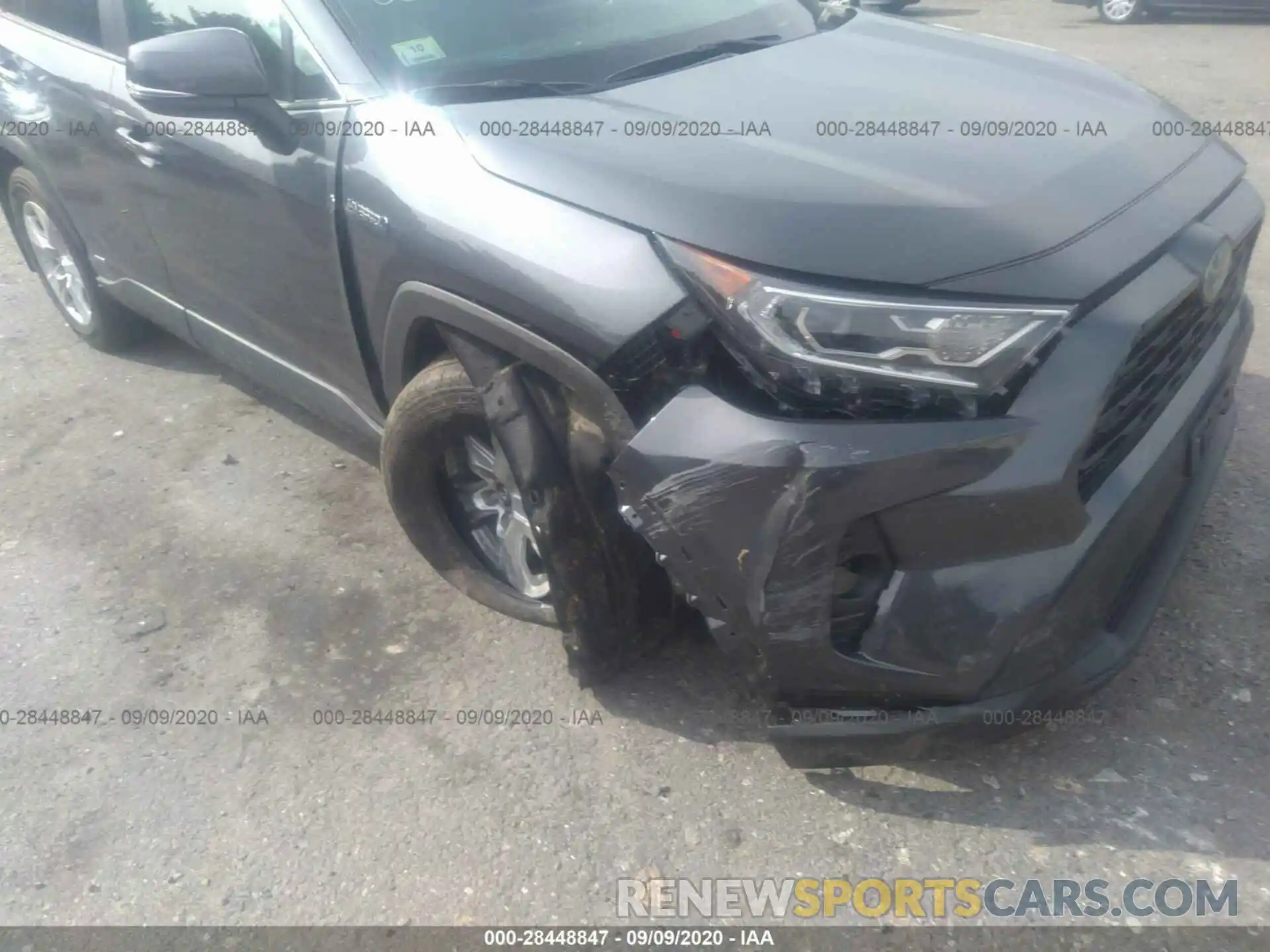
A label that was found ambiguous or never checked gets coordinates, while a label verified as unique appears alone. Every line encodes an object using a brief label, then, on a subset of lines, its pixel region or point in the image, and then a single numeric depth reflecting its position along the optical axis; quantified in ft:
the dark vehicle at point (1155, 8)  34.42
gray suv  5.96
